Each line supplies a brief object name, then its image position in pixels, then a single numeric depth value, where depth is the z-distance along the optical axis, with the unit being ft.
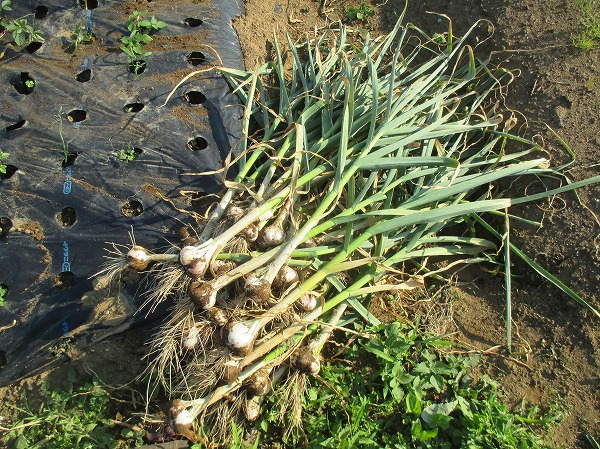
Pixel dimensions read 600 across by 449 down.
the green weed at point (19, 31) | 7.04
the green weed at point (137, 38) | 7.06
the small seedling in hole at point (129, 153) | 6.57
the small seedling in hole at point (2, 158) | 6.44
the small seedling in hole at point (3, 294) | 6.14
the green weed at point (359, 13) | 8.93
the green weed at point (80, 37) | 7.16
